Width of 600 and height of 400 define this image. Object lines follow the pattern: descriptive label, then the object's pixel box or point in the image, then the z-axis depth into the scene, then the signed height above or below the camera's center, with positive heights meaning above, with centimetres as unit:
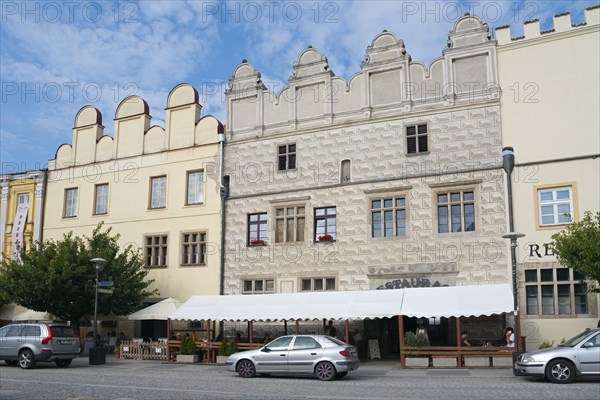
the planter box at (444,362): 2072 -167
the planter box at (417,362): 2103 -170
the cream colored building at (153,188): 2911 +583
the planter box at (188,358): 2459 -193
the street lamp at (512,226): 1883 +271
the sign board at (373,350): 2453 -155
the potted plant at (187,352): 2465 -170
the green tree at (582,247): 1873 +188
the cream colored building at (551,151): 2195 +561
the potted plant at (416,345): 2106 -117
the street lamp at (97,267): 2442 +154
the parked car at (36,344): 2169 -126
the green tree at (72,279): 2617 +115
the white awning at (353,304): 2073 +16
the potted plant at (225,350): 2398 -156
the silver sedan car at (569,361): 1557 -121
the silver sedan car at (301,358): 1769 -140
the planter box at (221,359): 2385 -189
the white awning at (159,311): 2633 -14
